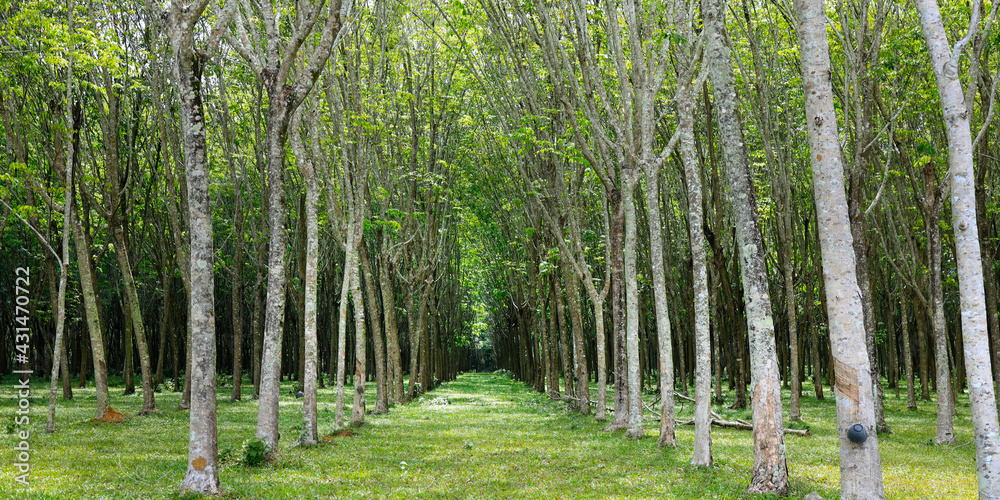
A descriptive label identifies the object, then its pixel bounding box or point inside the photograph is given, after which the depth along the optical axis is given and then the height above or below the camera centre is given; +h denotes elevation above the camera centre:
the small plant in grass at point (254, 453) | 10.20 -1.80
